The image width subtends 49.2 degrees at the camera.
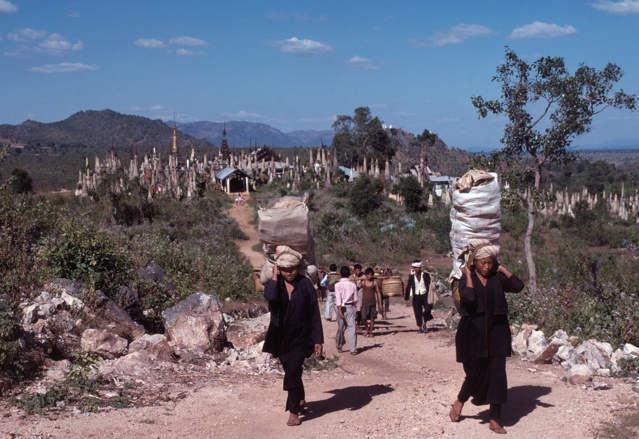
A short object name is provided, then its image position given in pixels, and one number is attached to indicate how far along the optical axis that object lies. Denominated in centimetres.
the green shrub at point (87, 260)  1032
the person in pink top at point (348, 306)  984
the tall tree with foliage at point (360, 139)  5762
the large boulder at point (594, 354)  777
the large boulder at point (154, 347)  799
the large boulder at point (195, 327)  866
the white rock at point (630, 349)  788
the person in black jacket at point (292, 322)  613
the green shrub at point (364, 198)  3697
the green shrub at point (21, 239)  916
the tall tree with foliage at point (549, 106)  1370
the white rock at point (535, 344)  862
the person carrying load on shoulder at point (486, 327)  577
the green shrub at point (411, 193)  4006
